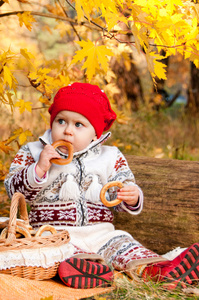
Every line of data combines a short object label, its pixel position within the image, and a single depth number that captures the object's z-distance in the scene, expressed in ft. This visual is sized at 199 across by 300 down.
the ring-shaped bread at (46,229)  6.42
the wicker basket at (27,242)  6.02
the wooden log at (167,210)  8.54
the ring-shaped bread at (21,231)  6.33
